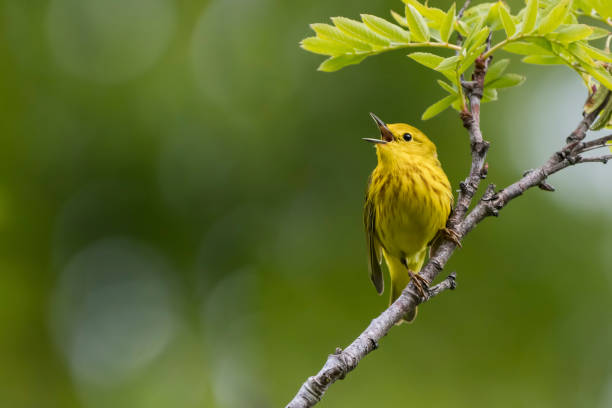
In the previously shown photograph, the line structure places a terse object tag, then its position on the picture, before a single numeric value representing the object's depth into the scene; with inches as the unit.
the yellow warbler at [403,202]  335.9
